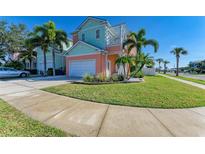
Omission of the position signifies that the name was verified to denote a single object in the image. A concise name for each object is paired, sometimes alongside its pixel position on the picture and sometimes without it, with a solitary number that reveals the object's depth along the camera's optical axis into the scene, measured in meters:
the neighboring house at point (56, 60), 22.40
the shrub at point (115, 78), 11.40
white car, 16.45
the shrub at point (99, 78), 10.71
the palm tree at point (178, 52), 31.57
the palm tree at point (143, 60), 12.30
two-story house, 14.76
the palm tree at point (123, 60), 11.62
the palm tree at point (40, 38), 18.03
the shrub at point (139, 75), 15.75
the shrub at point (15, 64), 27.19
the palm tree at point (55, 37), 17.72
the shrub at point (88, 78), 10.69
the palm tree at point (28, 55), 25.92
